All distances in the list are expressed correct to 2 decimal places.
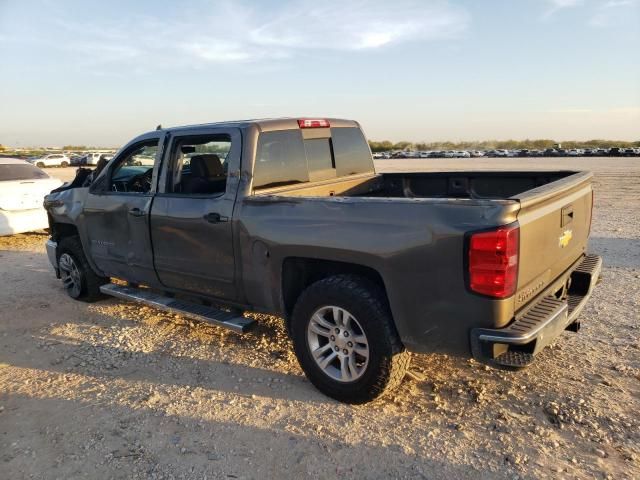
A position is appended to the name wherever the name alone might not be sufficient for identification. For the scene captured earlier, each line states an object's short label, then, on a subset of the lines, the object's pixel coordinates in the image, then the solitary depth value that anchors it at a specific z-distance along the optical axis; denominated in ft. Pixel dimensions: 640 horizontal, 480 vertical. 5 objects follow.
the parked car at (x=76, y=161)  167.34
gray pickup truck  9.22
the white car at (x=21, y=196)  29.76
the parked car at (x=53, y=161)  166.03
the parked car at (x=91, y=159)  164.53
